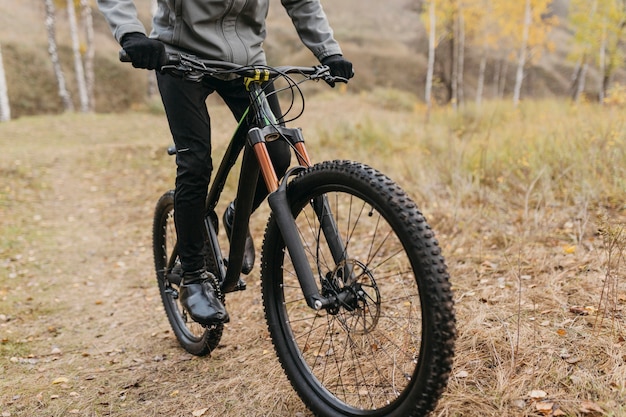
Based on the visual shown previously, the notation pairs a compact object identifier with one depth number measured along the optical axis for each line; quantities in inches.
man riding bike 93.6
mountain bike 62.6
